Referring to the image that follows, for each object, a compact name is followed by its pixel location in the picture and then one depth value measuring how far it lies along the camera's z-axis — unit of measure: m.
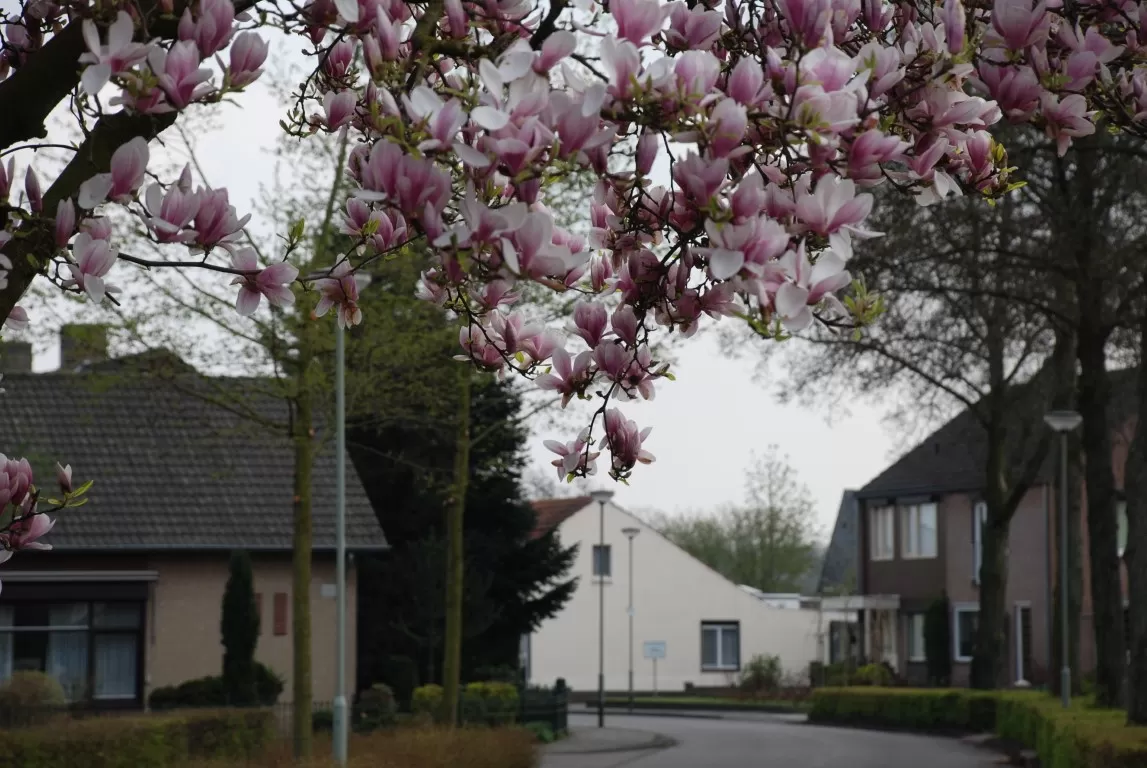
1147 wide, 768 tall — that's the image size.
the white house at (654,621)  63.88
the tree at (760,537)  74.00
